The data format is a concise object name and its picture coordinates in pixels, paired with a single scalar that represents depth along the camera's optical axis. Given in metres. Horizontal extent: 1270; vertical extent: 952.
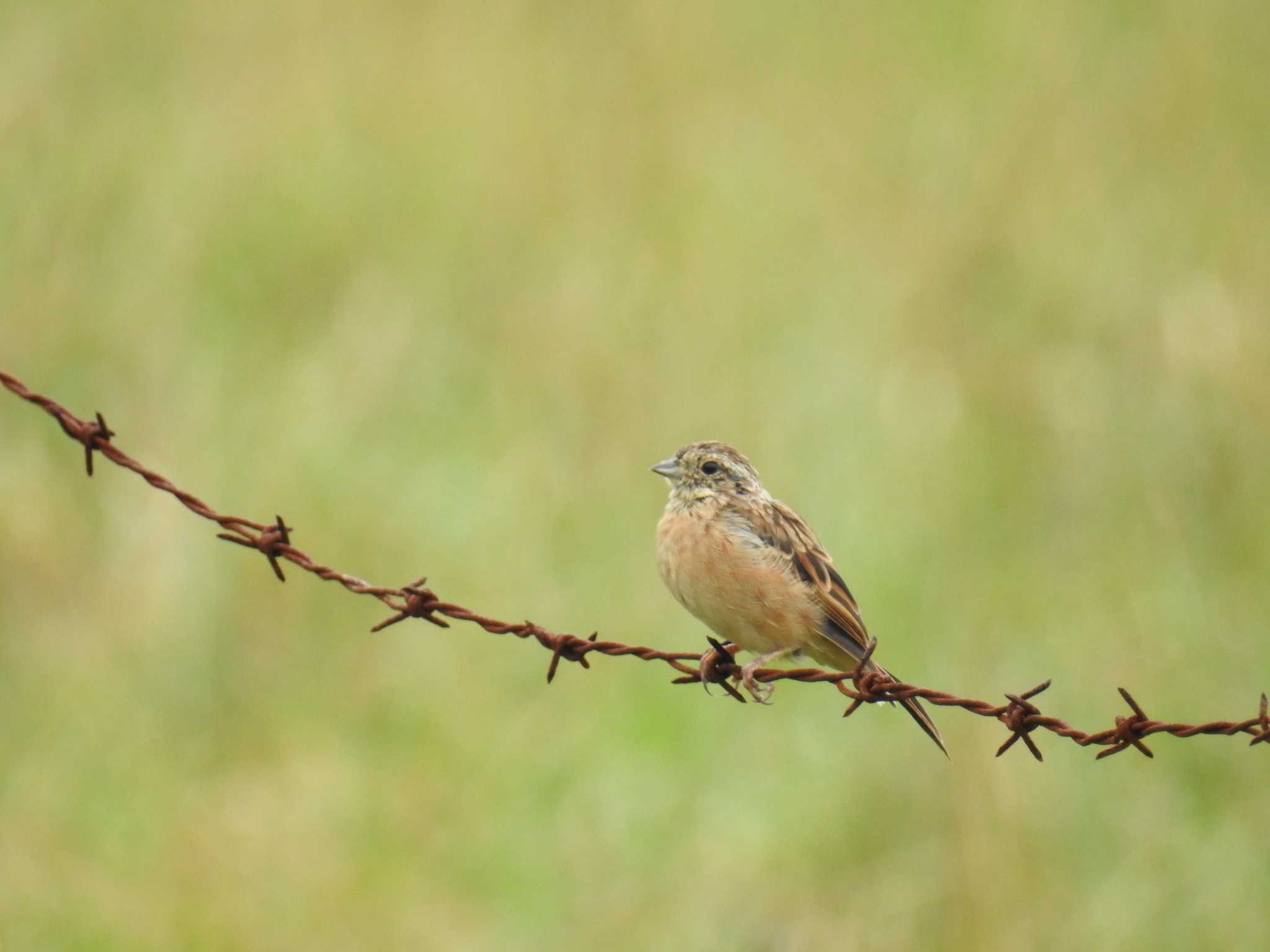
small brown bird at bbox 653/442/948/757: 10.59
